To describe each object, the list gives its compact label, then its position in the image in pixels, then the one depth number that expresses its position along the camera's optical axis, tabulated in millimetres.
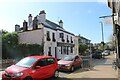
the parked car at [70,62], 7146
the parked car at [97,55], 16642
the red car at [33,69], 4291
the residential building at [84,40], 33663
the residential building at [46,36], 12717
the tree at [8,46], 10963
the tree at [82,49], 21786
